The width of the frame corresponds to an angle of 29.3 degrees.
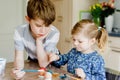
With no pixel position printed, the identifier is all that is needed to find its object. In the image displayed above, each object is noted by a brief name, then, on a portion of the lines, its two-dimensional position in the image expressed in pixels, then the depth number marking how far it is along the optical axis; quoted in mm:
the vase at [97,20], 3291
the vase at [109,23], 3199
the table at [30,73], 1195
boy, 1316
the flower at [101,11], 3211
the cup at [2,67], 1218
